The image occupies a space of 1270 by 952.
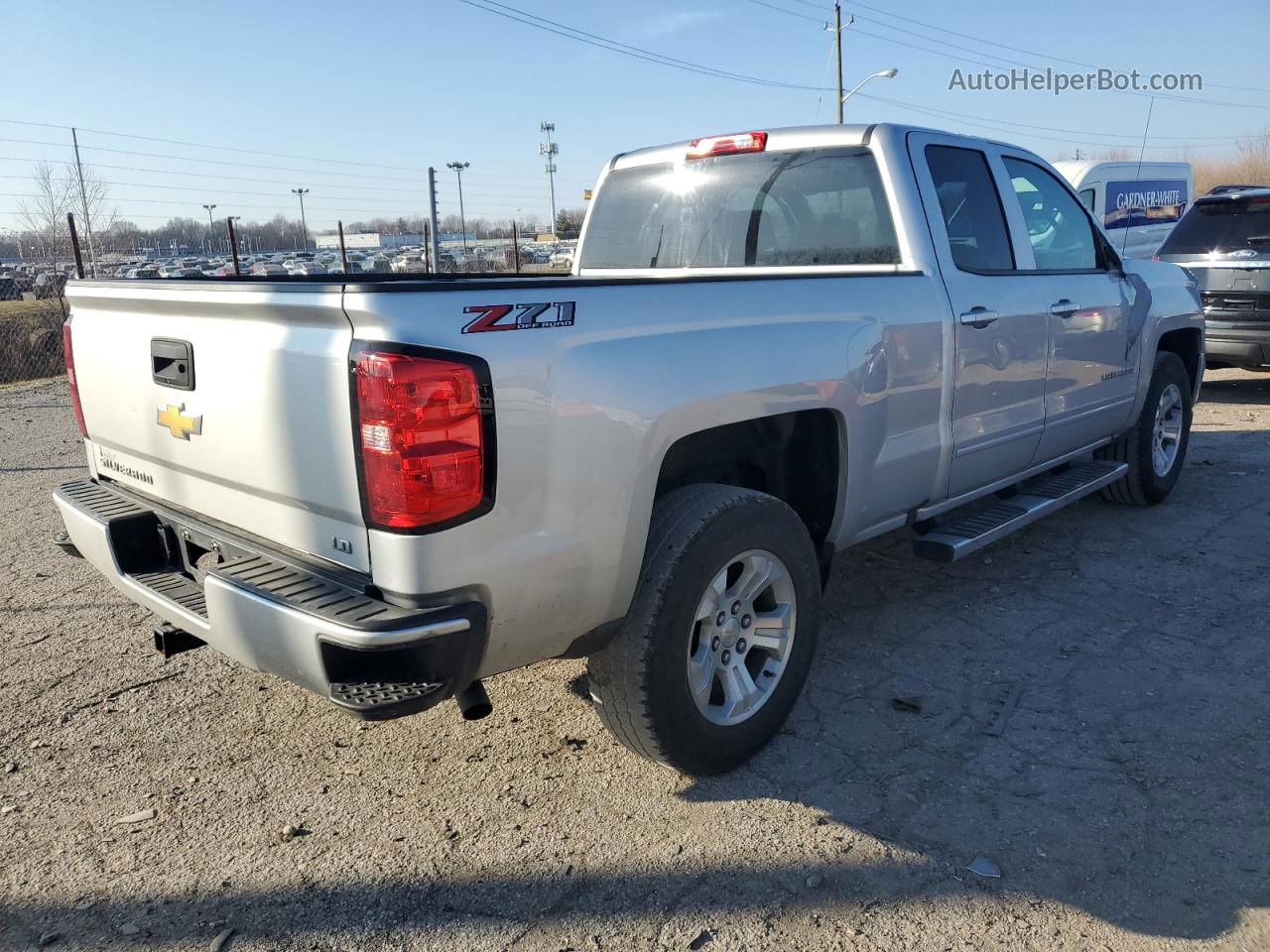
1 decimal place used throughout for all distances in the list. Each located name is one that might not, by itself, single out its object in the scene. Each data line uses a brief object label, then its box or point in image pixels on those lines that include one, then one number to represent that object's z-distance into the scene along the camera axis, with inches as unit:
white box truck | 589.0
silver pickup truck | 88.6
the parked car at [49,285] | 721.0
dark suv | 358.0
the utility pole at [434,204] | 692.1
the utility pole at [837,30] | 1313.5
